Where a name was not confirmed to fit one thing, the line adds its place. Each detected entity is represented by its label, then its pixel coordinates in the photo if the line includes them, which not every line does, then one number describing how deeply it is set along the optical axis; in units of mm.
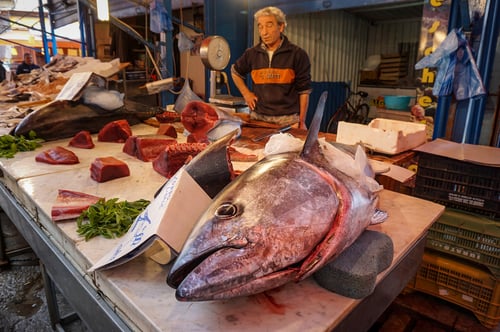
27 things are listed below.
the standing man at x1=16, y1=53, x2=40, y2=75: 9594
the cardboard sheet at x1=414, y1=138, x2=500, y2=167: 2221
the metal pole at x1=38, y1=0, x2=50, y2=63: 10786
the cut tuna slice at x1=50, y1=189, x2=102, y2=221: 1521
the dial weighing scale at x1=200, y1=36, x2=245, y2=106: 3924
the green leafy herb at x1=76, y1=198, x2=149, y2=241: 1397
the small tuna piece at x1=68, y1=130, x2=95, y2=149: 2830
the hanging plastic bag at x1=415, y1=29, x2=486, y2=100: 3885
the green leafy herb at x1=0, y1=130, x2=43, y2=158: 2538
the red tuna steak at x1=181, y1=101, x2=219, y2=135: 2707
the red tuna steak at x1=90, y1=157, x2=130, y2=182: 2012
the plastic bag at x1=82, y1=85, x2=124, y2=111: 3279
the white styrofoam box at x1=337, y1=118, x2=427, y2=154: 2691
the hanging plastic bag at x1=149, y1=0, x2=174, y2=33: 5312
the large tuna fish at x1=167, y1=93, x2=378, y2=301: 864
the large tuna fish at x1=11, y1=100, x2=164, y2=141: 2920
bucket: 7543
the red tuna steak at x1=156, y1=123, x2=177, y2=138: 2984
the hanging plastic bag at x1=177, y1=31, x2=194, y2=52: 5199
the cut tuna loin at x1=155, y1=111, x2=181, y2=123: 3713
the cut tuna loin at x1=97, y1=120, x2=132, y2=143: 3023
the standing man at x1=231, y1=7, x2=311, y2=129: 3934
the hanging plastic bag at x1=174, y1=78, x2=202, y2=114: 4102
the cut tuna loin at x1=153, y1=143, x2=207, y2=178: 2023
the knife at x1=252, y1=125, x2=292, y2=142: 2907
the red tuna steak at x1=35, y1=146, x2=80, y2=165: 2342
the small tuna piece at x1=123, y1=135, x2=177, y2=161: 2469
